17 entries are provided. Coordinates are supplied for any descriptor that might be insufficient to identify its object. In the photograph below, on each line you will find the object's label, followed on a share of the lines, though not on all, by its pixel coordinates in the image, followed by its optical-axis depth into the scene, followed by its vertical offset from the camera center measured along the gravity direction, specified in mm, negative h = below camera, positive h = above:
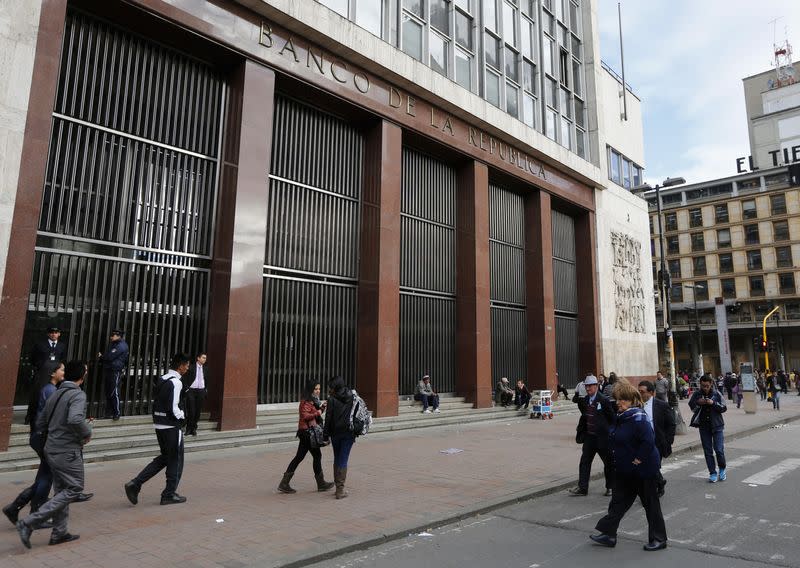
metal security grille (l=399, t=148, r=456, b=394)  18328 +3298
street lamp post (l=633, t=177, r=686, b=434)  17156 +3464
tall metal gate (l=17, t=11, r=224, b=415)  11102 +3475
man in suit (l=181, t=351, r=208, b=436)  11047 -575
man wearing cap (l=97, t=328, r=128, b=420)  10836 -5
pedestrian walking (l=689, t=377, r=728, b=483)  8688 -750
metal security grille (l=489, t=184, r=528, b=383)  22141 +3520
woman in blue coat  5367 -939
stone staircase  9430 -1419
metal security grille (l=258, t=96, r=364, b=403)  14523 +3188
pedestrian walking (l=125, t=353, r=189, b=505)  6770 -860
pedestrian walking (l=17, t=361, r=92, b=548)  5230 -767
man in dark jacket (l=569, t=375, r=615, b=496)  7375 -805
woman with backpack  7227 -745
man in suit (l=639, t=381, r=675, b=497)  7102 -617
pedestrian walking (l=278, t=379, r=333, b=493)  7559 -777
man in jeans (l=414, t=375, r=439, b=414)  17312 -796
